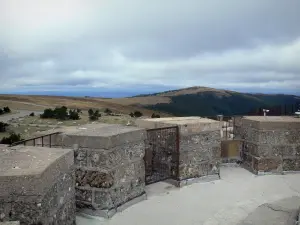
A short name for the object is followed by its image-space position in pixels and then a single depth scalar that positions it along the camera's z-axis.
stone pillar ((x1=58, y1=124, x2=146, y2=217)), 3.45
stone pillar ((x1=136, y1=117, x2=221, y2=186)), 4.54
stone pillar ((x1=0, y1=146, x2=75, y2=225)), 2.16
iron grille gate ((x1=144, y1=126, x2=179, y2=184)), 4.52
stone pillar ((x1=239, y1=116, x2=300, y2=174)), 5.13
